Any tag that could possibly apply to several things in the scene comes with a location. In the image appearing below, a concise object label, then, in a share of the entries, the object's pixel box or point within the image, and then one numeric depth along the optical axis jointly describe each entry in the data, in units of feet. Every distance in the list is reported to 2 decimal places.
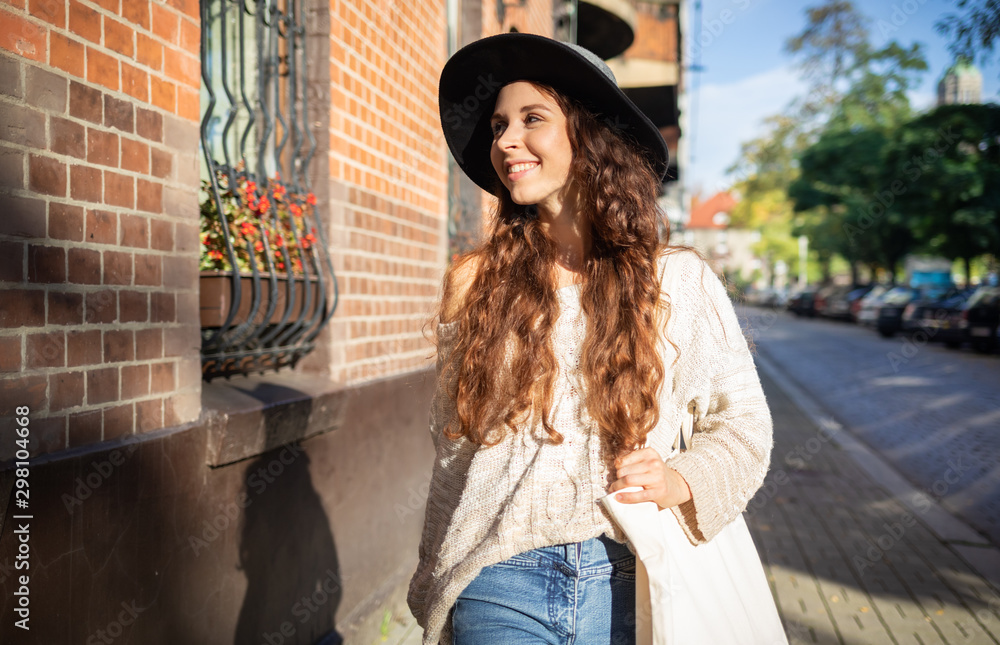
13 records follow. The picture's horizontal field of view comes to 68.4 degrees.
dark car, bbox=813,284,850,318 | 106.63
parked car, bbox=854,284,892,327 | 87.51
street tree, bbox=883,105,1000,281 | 55.21
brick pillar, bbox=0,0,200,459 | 5.70
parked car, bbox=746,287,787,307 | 162.40
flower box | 8.74
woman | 5.12
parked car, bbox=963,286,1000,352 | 55.31
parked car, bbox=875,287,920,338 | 74.33
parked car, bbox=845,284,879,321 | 97.87
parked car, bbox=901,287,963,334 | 66.95
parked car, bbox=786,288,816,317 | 118.93
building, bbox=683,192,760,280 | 264.72
